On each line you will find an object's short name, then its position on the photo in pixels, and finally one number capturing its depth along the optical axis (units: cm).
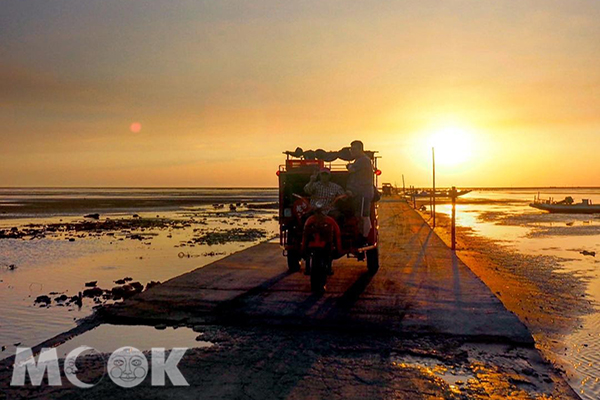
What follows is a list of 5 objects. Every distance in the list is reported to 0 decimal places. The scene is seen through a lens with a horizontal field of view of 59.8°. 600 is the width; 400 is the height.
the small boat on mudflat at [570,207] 5275
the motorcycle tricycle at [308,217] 1135
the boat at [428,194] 11811
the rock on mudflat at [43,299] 1167
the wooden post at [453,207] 1834
